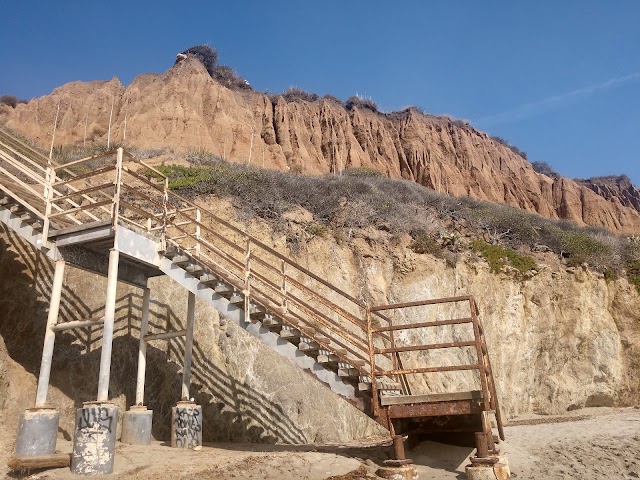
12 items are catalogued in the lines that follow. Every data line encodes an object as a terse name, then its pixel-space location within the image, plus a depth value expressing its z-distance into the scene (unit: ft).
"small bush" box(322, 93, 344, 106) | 175.22
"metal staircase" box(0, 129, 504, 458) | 30.73
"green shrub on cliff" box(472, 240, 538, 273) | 70.59
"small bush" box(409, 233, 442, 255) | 69.05
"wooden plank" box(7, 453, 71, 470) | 27.27
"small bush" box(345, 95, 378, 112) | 177.68
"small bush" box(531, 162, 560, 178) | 213.44
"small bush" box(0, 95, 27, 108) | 138.62
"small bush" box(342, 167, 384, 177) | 123.41
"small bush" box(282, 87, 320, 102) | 164.78
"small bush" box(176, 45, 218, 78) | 155.94
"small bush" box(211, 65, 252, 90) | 155.81
